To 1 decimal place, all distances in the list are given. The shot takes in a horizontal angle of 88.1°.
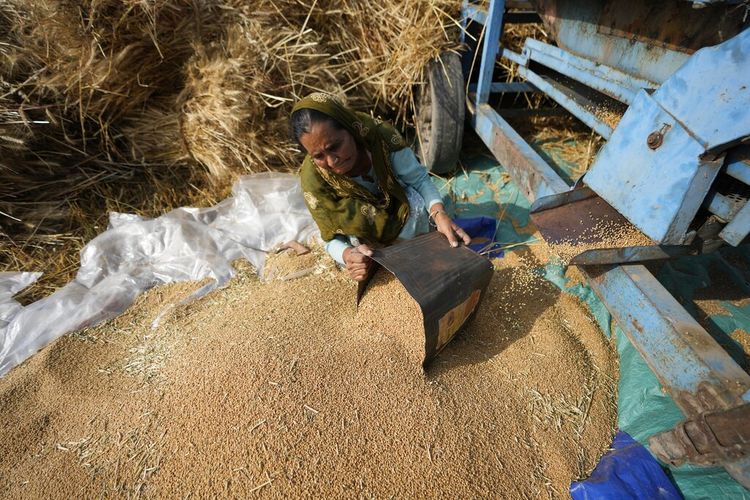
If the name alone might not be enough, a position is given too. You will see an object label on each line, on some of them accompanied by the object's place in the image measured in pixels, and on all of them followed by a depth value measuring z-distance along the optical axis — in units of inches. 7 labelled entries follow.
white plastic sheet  83.6
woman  65.4
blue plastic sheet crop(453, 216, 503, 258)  101.0
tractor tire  105.2
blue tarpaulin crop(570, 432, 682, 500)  48.7
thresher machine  40.3
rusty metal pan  55.3
